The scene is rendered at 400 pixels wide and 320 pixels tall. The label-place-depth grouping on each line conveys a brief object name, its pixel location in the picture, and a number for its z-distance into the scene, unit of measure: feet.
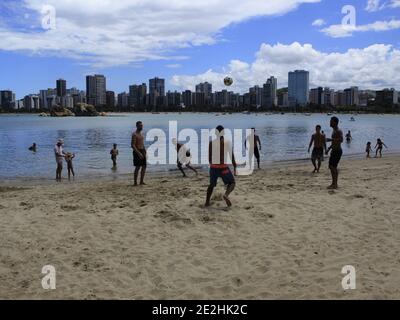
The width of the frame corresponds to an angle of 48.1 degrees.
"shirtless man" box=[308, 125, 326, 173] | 49.78
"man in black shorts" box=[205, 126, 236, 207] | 29.32
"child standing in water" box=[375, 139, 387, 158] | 86.17
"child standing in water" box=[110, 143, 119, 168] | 71.26
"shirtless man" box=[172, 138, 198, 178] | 51.13
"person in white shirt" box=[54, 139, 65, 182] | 53.62
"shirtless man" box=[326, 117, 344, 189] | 36.55
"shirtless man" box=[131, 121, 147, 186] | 38.58
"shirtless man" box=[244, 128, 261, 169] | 56.07
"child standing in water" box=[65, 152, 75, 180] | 56.08
